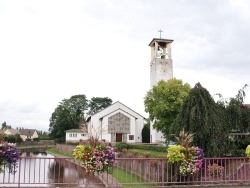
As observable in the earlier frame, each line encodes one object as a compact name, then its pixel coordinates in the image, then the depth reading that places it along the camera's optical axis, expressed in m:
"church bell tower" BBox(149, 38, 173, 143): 52.75
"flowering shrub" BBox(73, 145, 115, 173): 10.09
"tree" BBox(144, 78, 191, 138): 38.81
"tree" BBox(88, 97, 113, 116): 92.26
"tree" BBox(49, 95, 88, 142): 78.75
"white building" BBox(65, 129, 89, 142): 72.69
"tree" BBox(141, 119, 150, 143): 65.69
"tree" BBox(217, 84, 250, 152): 17.52
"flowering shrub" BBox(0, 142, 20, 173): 9.86
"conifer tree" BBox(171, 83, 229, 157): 14.73
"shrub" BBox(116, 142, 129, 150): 39.38
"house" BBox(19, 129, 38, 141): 125.76
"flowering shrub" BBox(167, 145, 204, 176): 11.05
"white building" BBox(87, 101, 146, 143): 63.47
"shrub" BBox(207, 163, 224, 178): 12.07
